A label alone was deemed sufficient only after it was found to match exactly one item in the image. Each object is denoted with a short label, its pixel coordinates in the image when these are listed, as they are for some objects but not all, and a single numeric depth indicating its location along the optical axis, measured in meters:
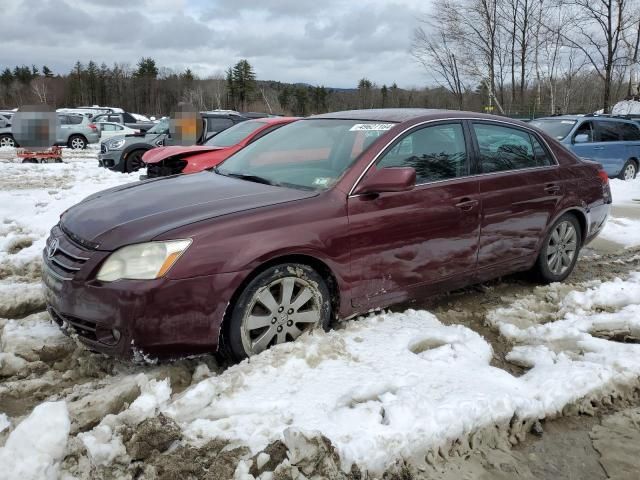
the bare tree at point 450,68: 28.36
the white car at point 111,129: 25.23
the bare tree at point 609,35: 21.42
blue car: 12.77
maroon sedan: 2.90
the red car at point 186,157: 7.73
